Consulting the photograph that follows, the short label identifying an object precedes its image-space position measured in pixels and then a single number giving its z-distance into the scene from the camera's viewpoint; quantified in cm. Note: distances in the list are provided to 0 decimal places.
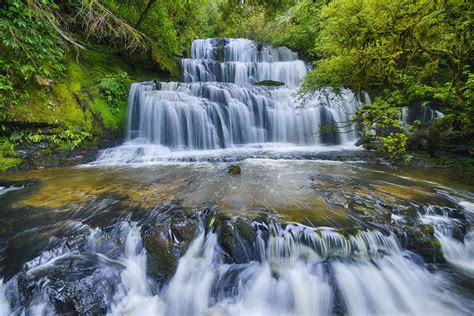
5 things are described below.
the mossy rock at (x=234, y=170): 523
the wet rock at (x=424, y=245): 293
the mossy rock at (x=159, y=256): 275
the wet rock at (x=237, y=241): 284
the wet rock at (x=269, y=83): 1188
